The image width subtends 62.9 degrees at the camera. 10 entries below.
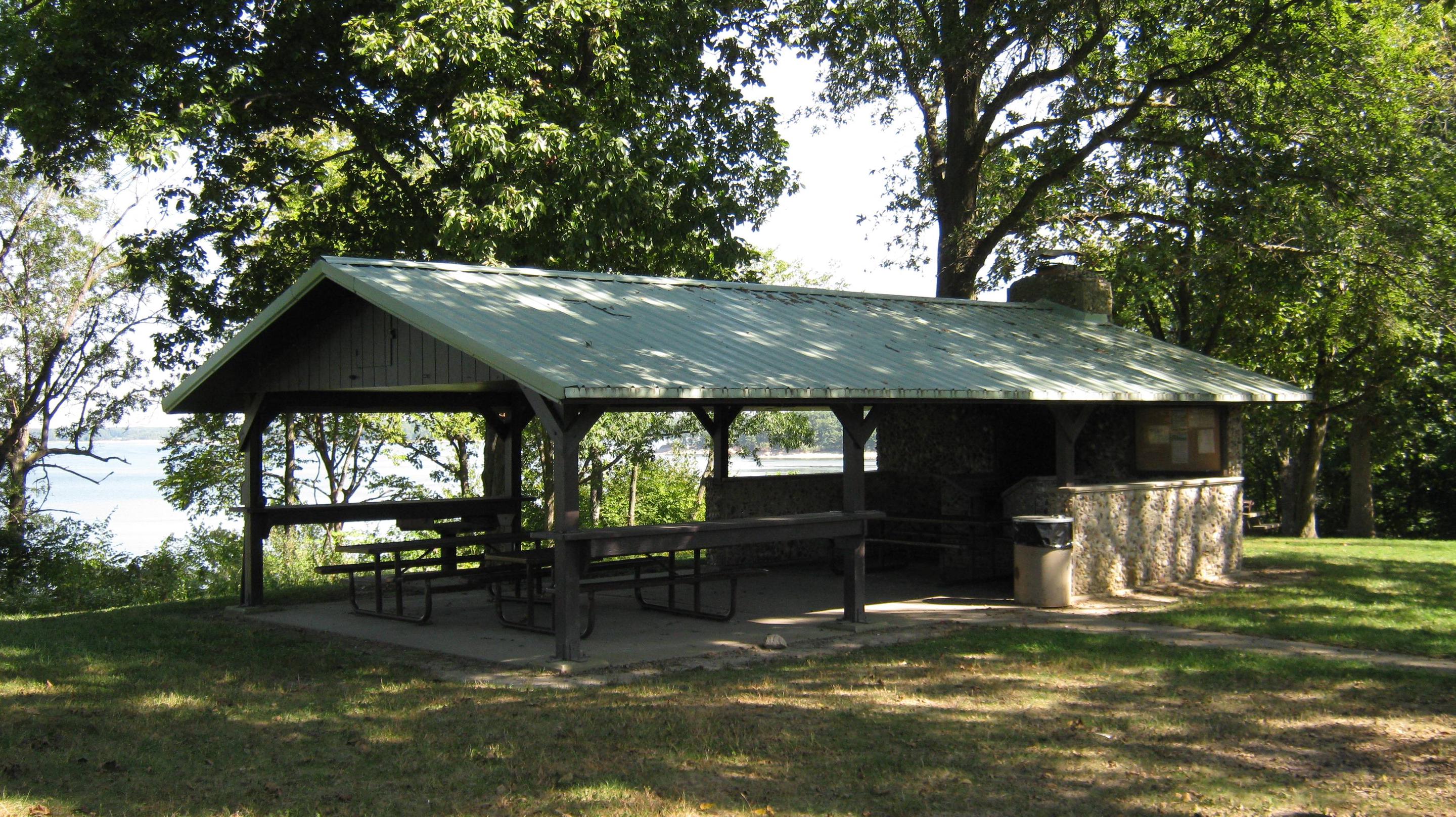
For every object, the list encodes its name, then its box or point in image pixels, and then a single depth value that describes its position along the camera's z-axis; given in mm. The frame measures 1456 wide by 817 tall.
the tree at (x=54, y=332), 22344
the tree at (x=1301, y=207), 16125
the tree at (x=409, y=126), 13227
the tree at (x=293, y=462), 23000
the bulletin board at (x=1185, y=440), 13203
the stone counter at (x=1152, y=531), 11383
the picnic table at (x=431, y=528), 10344
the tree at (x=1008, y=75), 17016
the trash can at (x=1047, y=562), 10859
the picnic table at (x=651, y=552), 8180
